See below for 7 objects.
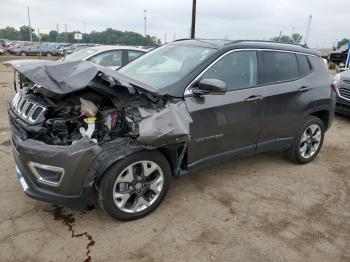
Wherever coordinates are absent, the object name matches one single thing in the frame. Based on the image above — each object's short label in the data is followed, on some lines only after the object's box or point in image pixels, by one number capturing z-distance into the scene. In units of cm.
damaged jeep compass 291
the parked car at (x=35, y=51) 3800
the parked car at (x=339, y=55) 2239
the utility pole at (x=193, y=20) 1557
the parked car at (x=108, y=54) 814
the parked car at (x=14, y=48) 3849
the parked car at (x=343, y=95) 782
